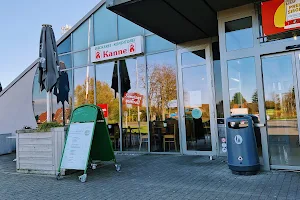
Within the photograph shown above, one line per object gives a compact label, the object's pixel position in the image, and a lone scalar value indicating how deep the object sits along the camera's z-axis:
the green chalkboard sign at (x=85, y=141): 5.57
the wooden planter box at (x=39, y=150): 6.09
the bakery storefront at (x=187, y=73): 5.49
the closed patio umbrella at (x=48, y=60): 6.81
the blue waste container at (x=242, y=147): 5.15
